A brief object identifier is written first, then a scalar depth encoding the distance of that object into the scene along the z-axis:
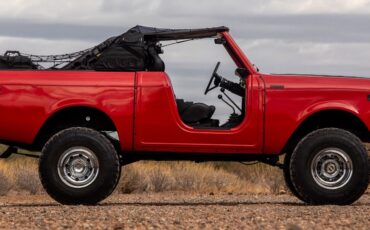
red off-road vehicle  15.14
